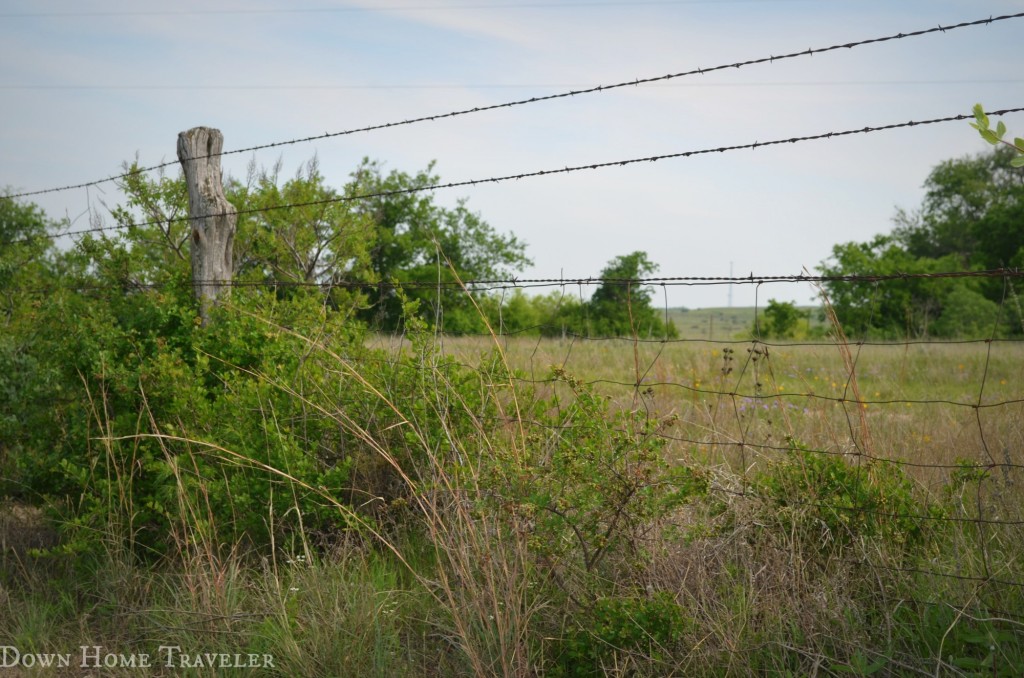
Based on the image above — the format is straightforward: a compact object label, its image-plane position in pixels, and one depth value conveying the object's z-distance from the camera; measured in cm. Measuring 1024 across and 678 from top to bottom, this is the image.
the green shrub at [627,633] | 285
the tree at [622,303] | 2122
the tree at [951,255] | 2291
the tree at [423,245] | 2381
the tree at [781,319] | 2451
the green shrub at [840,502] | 345
